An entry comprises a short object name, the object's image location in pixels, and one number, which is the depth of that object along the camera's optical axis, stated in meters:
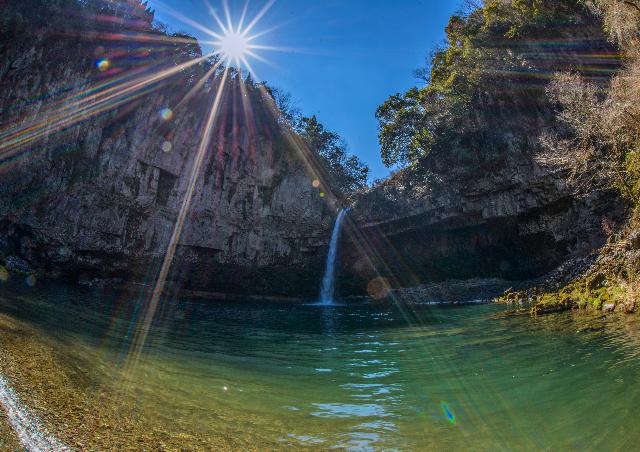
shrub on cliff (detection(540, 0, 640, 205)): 13.26
